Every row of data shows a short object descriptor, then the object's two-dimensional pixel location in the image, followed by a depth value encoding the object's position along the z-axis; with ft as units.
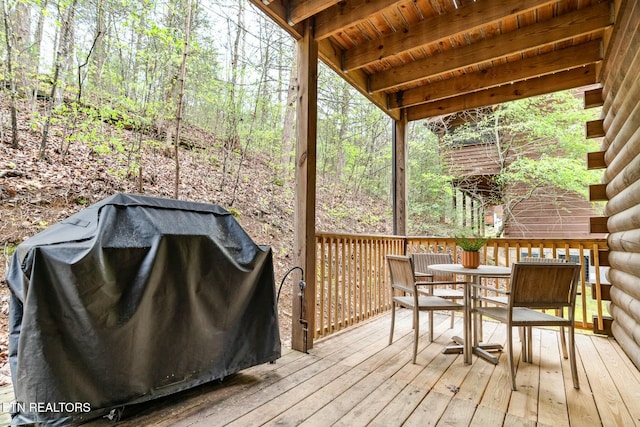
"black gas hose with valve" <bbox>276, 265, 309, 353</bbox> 8.95
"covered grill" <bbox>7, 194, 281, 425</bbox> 4.49
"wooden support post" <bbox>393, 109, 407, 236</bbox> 15.46
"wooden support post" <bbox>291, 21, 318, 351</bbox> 9.09
